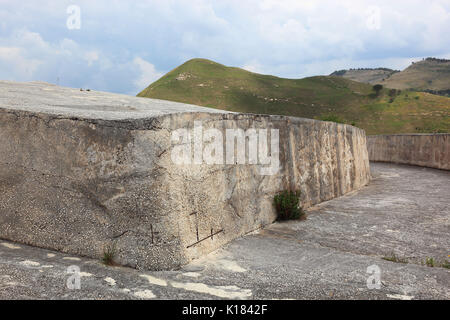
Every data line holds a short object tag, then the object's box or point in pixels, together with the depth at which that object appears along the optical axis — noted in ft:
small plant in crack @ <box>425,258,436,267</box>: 12.42
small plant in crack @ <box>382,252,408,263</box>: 12.78
